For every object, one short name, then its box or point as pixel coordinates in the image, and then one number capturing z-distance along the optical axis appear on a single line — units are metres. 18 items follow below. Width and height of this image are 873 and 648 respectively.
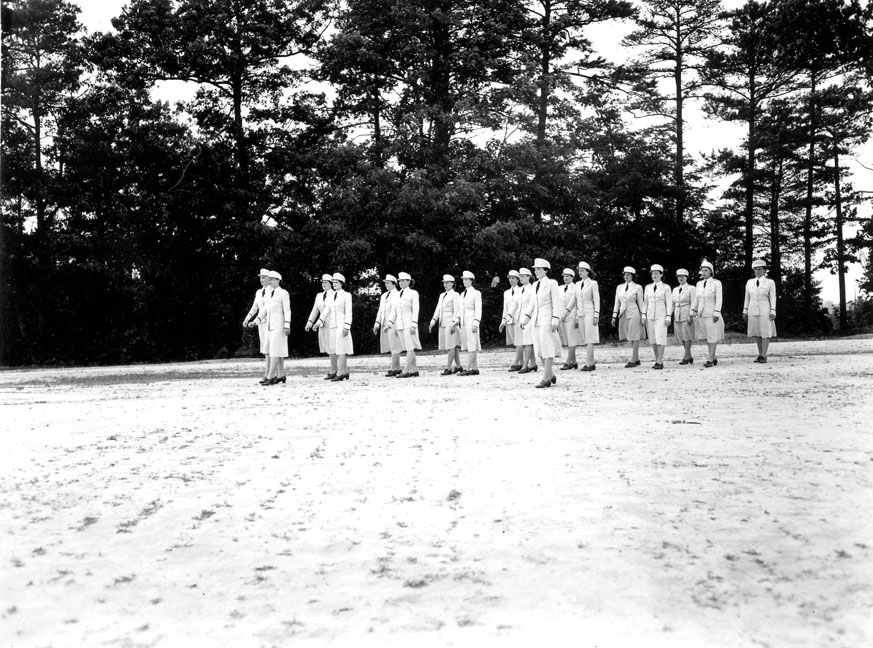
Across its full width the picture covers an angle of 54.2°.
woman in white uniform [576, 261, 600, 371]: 17.73
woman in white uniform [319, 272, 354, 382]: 17.11
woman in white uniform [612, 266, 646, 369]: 18.56
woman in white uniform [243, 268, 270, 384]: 16.73
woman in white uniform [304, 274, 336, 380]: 17.66
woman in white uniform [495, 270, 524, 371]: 17.95
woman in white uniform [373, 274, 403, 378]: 17.84
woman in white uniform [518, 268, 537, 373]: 15.55
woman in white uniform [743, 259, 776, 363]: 17.95
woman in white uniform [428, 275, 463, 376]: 17.89
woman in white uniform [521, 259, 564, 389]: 13.52
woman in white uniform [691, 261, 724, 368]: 18.00
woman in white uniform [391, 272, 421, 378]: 17.58
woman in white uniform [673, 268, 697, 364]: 19.26
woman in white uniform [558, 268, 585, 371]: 17.89
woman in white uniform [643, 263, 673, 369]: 17.75
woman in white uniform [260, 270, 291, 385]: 16.44
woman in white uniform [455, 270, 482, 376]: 17.44
